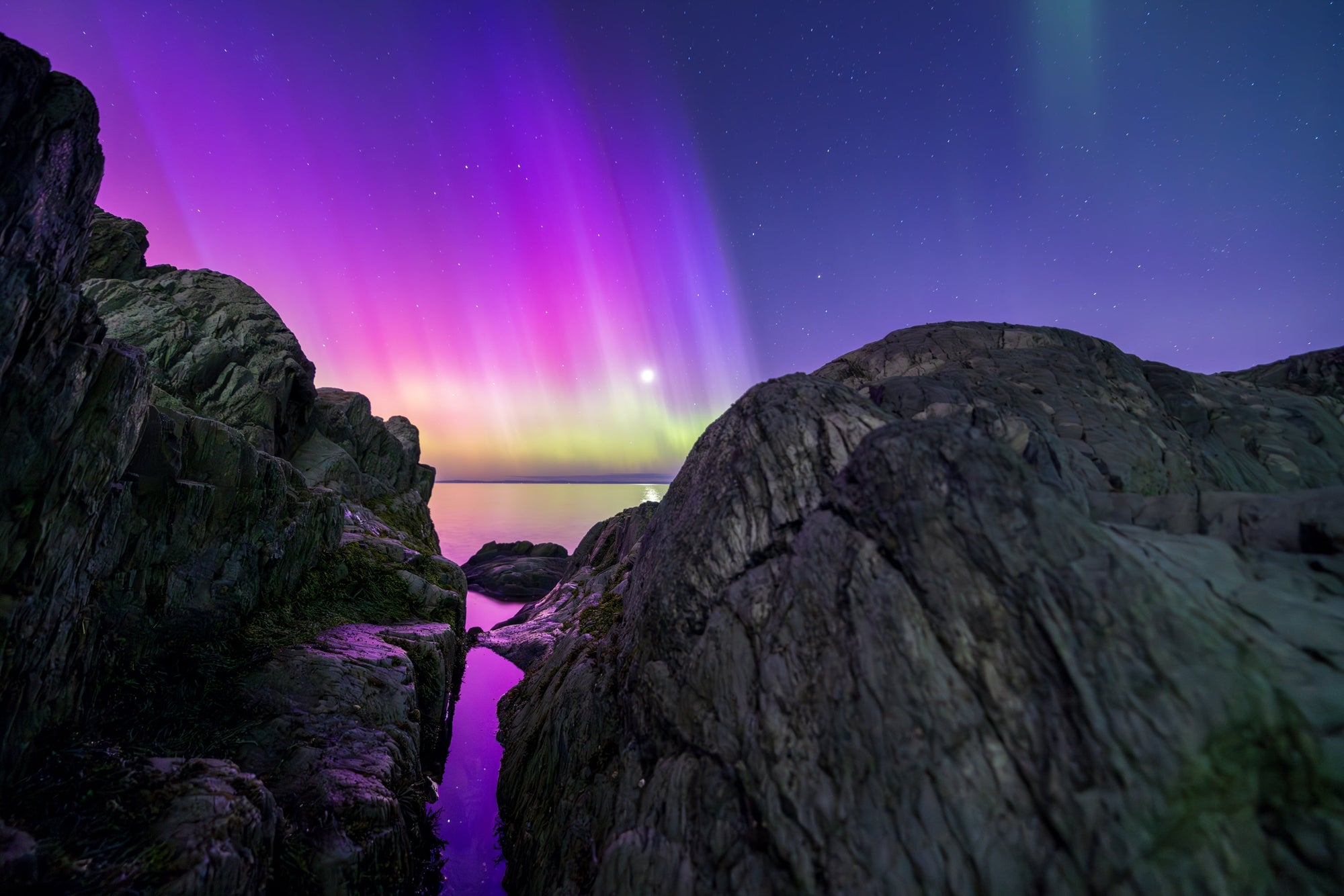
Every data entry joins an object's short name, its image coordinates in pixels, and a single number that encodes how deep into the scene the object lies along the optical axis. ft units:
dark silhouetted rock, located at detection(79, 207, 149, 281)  118.83
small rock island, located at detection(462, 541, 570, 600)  188.96
